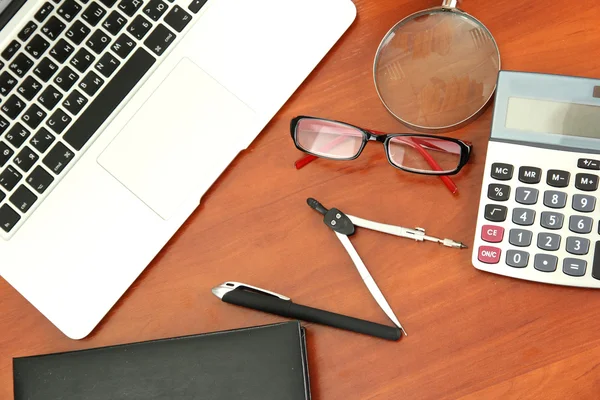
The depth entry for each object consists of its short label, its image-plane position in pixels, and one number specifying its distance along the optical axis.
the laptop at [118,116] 0.64
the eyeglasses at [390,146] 0.62
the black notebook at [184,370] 0.58
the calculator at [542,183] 0.58
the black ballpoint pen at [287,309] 0.61
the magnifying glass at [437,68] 0.63
